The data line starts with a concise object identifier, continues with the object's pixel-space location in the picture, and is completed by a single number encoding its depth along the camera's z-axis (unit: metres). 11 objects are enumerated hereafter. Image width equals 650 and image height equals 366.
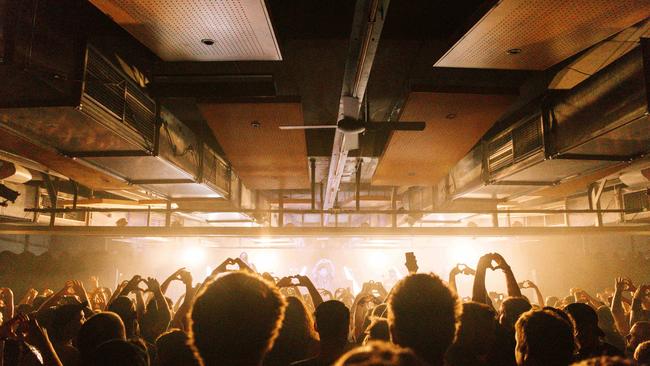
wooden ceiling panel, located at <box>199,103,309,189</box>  4.29
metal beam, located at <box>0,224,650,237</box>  5.76
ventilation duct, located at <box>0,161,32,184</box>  5.54
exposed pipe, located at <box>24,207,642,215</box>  5.86
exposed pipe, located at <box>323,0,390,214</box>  2.56
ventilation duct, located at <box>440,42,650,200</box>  3.28
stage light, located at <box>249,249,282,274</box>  16.91
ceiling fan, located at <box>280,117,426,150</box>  3.87
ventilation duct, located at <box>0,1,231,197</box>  2.86
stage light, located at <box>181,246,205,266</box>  16.91
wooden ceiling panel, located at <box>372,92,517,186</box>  4.01
